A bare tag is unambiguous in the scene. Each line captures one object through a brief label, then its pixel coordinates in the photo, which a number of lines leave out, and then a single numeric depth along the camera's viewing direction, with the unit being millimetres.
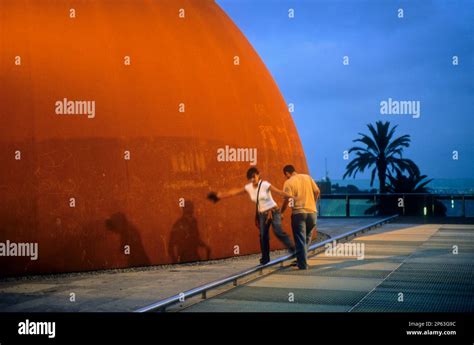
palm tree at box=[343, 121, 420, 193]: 34656
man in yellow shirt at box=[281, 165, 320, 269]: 9352
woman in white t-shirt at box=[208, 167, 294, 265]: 9398
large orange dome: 9891
